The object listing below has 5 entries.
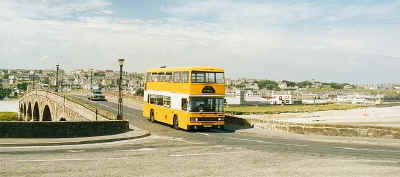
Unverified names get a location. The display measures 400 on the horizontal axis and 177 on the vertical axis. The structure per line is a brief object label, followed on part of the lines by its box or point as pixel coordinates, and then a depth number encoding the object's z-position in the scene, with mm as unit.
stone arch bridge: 37625
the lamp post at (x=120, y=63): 30219
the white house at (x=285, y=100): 123312
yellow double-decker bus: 27016
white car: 69694
